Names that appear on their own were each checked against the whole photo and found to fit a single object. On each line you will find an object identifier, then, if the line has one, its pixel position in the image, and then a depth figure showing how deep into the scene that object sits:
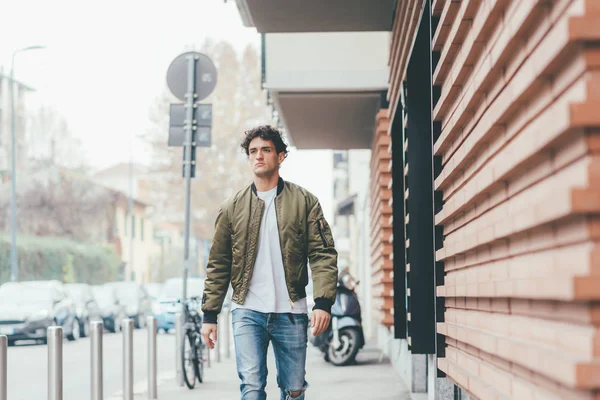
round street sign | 12.05
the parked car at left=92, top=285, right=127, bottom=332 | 31.42
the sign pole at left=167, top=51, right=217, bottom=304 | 11.97
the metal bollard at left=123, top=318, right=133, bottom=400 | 8.94
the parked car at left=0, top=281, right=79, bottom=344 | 23.05
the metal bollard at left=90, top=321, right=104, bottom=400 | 8.09
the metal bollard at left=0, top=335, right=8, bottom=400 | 5.85
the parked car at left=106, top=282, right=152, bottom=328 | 34.53
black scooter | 14.24
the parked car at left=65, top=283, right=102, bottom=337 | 27.98
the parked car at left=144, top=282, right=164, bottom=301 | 41.96
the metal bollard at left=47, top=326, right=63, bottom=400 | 6.95
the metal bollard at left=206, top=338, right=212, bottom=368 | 13.53
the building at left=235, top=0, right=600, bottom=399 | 2.38
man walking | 5.28
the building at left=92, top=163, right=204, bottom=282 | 57.87
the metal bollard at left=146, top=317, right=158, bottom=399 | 9.98
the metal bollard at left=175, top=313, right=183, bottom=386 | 11.17
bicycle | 11.07
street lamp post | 33.03
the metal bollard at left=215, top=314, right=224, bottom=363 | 15.15
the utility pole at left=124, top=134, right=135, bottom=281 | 54.10
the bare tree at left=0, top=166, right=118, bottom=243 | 51.62
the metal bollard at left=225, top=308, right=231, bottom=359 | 16.13
